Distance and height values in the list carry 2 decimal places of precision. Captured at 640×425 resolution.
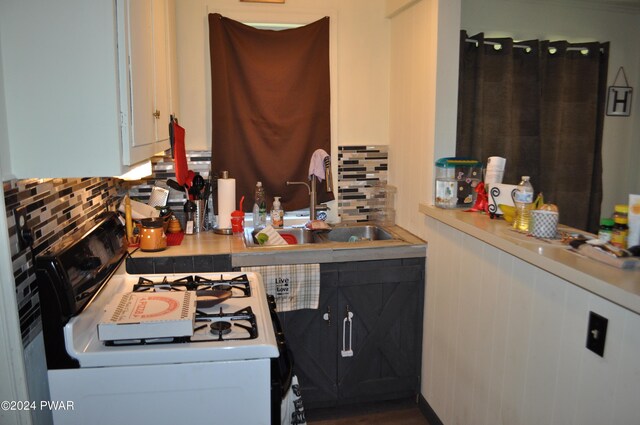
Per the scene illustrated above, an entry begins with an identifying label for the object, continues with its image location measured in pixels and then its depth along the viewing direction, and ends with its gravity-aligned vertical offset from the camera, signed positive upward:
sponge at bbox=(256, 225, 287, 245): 2.89 -0.55
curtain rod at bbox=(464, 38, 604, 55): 3.16 +0.60
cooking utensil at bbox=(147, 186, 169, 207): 3.03 -0.35
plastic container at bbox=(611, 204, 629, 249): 1.69 -0.29
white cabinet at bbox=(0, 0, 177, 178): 1.38 +0.14
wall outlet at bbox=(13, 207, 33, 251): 1.45 -0.26
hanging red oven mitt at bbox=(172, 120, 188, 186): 2.51 -0.08
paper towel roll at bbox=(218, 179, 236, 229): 3.03 -0.37
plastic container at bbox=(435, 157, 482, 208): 2.62 -0.21
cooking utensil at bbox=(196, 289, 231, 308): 1.83 -0.57
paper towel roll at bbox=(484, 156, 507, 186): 2.43 -0.14
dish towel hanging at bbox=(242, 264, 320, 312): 2.65 -0.75
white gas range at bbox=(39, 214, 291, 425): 1.46 -0.67
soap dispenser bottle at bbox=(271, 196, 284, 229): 3.18 -0.47
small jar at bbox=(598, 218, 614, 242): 1.75 -0.30
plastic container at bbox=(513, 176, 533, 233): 2.07 -0.26
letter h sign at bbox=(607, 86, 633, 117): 3.51 +0.28
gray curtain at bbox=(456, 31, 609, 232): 3.18 +0.18
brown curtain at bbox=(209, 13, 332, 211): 3.10 +0.22
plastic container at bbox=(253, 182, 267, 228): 3.21 -0.43
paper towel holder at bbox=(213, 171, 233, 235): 3.01 -0.53
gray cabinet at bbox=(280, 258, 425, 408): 2.75 -1.05
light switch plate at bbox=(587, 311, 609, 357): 1.51 -0.57
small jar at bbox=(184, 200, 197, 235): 2.98 -0.45
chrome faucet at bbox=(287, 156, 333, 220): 3.23 -0.30
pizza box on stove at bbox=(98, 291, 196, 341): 1.50 -0.54
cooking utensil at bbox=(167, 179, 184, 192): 3.06 -0.28
